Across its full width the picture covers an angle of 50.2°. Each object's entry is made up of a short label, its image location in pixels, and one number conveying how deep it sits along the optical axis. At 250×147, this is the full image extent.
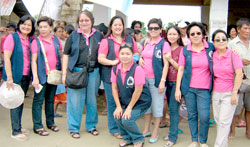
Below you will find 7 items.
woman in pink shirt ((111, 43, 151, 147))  3.58
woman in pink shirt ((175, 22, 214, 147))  3.53
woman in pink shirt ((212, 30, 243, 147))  3.36
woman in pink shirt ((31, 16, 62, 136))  4.06
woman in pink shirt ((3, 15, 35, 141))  3.81
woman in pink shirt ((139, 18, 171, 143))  3.81
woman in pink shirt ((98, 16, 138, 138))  4.00
